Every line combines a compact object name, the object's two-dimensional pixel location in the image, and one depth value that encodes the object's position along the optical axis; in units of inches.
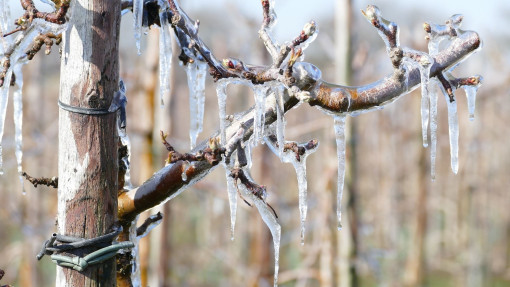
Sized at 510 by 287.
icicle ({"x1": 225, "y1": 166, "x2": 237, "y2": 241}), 75.4
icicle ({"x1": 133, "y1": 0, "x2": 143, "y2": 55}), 75.4
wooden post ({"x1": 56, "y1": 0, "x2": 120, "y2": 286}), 72.5
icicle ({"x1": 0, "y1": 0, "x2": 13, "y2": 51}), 75.8
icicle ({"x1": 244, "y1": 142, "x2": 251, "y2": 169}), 75.5
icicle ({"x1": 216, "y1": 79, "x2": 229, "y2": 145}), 74.5
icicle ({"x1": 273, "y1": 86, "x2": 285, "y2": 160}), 74.6
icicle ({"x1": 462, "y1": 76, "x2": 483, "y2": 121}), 77.2
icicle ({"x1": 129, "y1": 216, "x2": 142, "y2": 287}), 77.7
